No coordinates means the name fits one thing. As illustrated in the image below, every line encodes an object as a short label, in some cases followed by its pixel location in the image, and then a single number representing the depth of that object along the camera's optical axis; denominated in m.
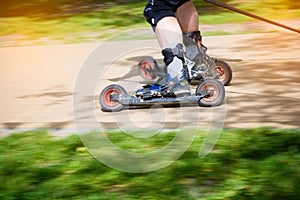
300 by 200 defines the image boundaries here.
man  10.86
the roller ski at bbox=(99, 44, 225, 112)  10.78
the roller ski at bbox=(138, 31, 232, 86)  11.34
